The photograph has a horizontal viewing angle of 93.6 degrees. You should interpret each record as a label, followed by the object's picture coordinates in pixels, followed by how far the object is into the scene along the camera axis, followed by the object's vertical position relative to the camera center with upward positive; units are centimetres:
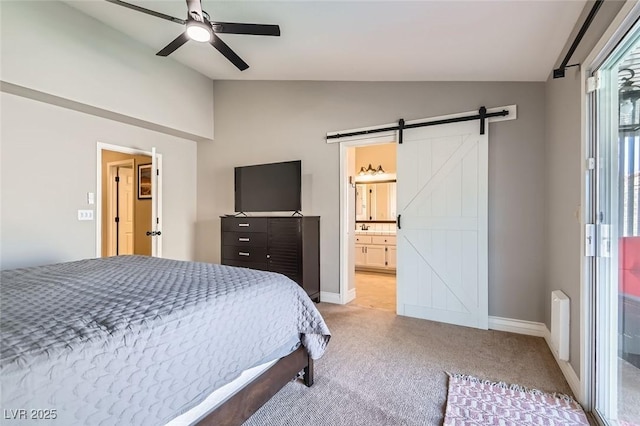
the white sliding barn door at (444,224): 303 -12
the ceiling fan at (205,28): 200 +134
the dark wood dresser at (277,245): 366 -44
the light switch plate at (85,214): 342 -4
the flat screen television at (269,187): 396 +34
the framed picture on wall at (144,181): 509 +52
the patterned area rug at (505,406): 165 -114
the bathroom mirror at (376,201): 595 +22
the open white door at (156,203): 393 +12
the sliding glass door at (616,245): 155 -18
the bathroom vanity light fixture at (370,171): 602 +84
